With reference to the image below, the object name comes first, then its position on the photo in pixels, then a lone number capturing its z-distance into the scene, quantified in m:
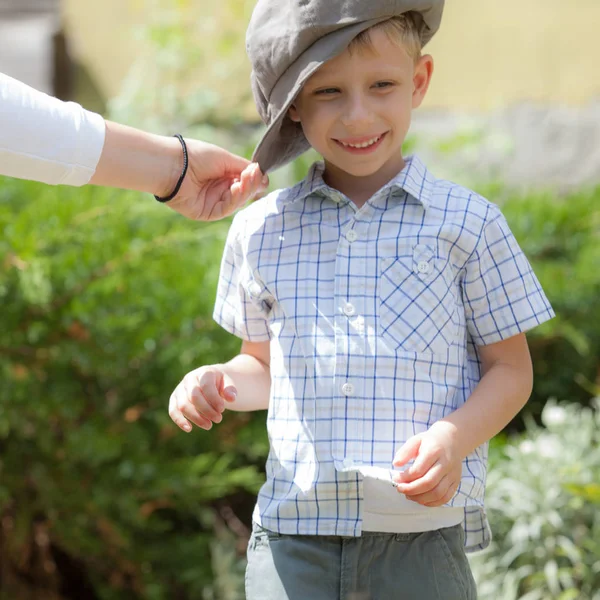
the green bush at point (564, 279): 4.14
